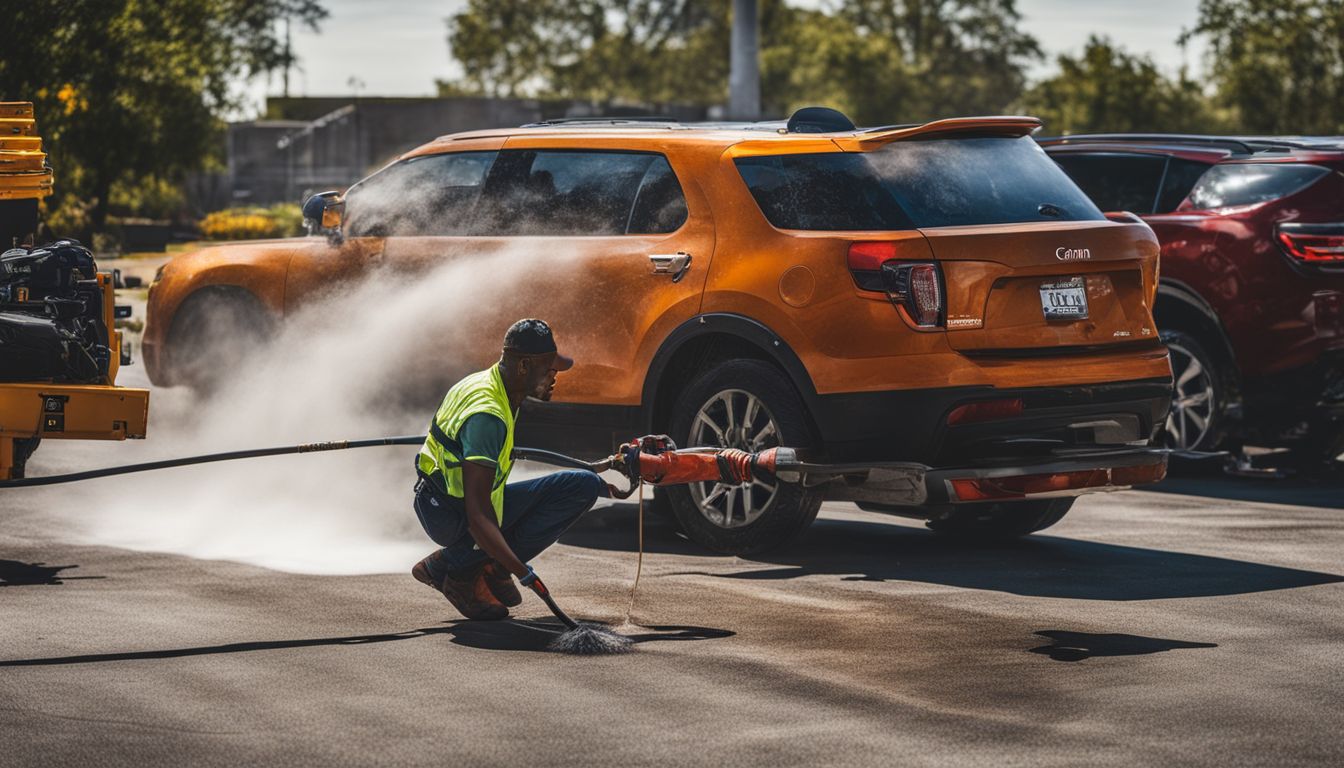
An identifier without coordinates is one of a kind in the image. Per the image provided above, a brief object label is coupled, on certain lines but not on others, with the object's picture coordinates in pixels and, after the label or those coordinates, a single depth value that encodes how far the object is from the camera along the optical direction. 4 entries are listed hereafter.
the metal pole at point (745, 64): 55.72
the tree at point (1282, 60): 59.66
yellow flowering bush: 41.94
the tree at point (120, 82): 27.06
